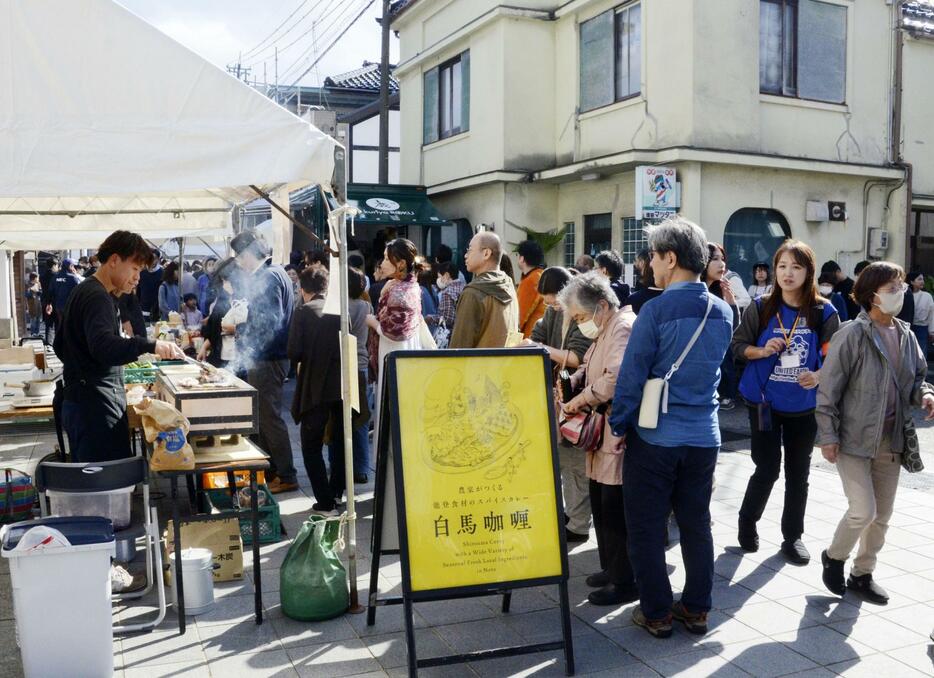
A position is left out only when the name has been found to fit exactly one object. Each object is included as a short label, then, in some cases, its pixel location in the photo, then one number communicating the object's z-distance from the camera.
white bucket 4.64
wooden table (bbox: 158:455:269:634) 4.35
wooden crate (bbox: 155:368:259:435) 4.78
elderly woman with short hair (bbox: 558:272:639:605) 4.71
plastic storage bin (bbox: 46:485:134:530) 4.43
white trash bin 3.62
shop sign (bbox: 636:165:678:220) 13.00
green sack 4.49
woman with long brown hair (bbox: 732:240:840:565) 5.28
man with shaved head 5.93
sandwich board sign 3.95
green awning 17.26
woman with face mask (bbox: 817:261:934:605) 4.61
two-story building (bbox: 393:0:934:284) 13.40
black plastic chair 4.17
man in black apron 4.61
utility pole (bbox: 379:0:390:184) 19.97
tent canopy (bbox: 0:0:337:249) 3.86
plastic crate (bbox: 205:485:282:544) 5.79
